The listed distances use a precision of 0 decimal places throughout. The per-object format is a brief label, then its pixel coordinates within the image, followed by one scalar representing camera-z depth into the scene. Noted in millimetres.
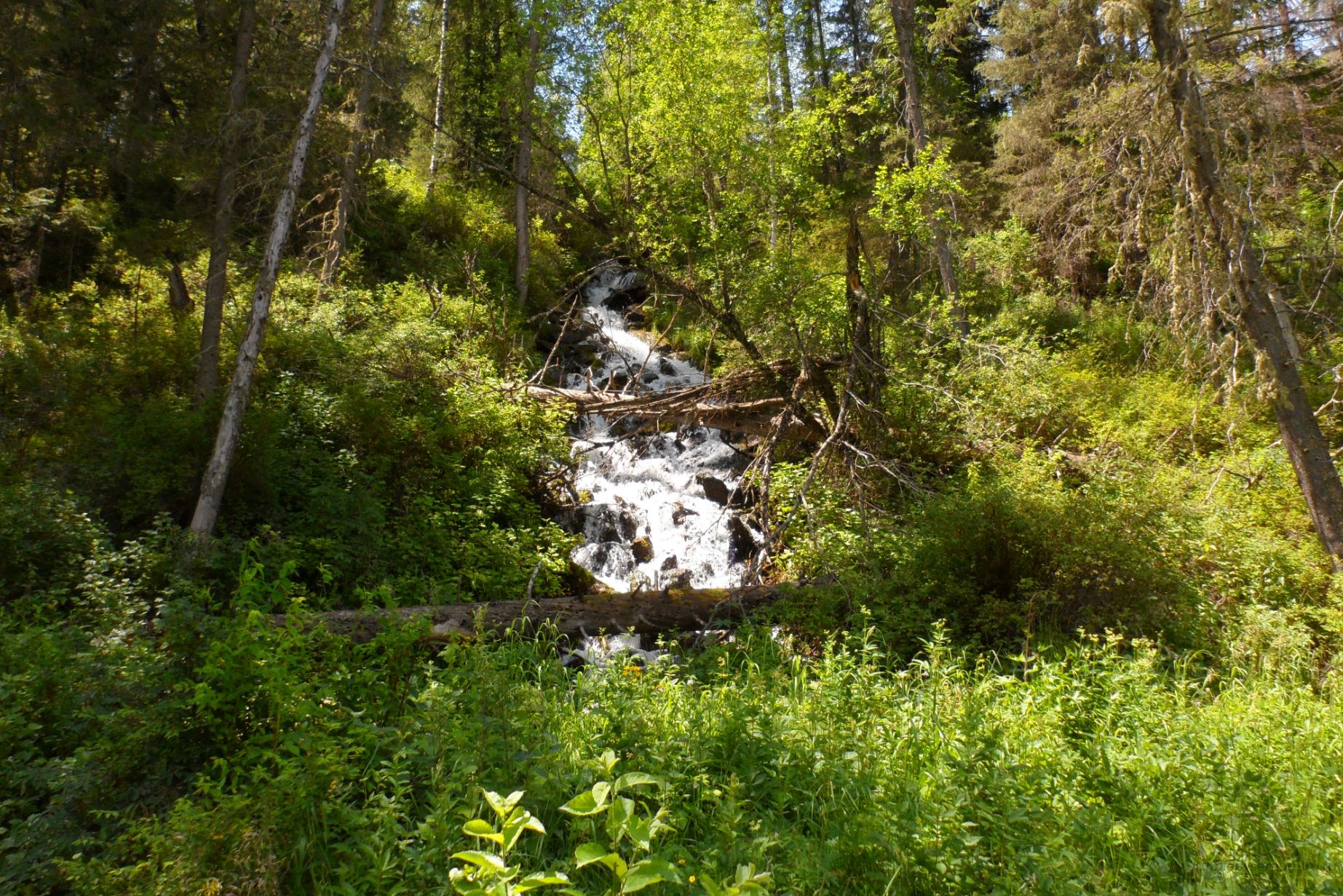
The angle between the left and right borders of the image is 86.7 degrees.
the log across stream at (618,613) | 6293
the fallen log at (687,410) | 9695
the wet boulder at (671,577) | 7648
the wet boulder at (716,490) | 11406
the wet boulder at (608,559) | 9977
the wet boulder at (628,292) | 21312
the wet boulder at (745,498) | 10129
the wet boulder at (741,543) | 10016
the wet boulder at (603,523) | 10703
